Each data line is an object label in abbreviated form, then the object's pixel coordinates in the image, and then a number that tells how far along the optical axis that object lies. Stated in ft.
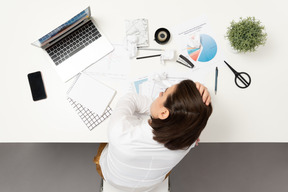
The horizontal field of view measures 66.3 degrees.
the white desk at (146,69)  3.37
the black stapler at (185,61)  3.45
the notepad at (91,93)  3.36
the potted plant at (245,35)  3.04
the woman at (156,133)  2.31
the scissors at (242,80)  3.45
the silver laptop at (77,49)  3.42
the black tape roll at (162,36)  3.43
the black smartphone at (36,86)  3.39
